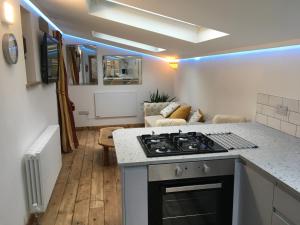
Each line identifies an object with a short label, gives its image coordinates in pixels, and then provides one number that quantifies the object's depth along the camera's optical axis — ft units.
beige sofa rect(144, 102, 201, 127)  17.34
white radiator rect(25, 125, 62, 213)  8.03
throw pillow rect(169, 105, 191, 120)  15.92
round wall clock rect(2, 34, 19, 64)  6.58
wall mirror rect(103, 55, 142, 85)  21.00
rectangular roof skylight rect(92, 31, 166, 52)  17.48
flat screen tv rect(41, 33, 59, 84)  10.55
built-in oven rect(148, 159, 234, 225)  5.84
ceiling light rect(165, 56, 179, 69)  19.75
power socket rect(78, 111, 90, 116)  21.09
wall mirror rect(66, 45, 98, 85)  20.22
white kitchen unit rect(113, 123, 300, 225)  4.87
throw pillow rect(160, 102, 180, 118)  17.79
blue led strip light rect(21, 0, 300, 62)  7.74
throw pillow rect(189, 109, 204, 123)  14.49
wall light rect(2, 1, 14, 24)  6.67
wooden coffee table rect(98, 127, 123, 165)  13.19
